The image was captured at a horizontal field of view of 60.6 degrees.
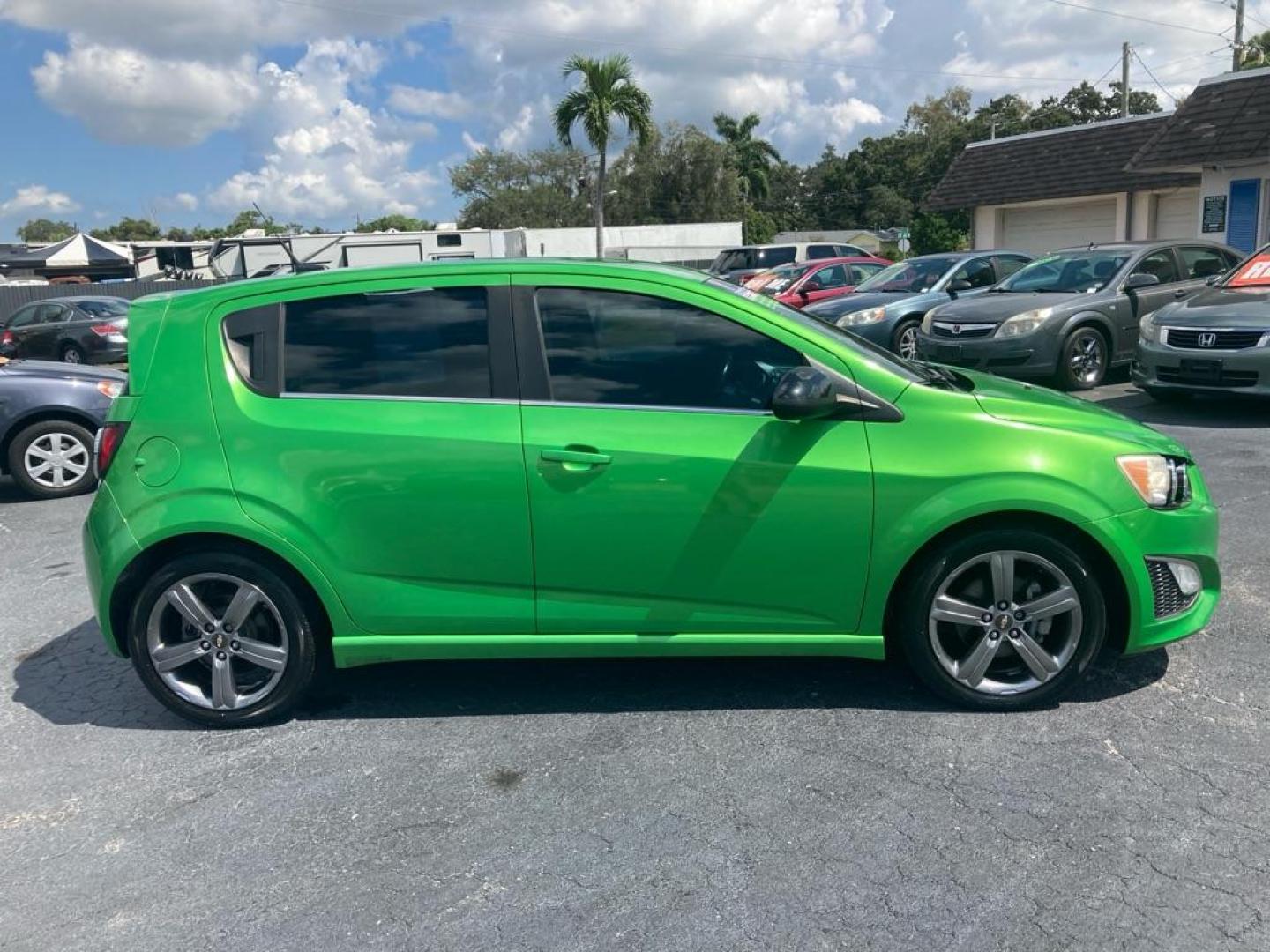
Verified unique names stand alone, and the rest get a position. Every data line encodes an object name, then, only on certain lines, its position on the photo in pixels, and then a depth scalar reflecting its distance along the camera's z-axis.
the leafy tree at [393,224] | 80.69
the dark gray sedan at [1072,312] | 11.07
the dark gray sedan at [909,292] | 13.34
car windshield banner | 10.00
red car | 18.23
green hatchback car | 3.84
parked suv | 24.50
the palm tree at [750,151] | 70.56
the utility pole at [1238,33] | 31.92
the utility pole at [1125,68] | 36.91
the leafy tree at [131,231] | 94.68
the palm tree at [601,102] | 31.55
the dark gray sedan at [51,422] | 8.73
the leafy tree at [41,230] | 118.00
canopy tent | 47.75
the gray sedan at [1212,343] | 9.01
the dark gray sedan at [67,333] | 22.73
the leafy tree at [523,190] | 70.19
